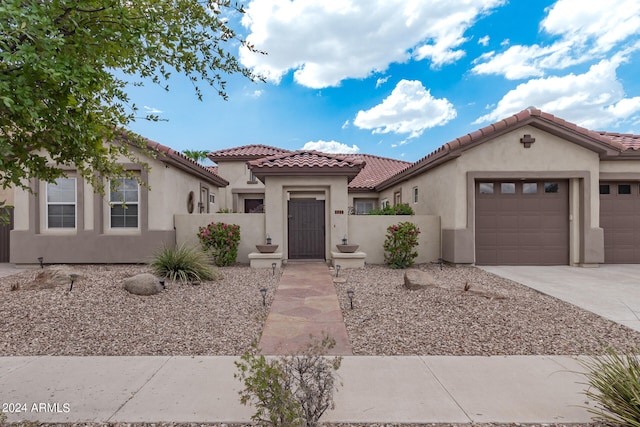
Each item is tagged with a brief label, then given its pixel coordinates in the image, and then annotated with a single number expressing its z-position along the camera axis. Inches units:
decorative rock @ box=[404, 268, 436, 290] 281.0
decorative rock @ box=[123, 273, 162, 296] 259.8
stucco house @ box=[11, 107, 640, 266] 406.3
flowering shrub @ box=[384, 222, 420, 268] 409.7
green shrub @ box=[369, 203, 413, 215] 470.9
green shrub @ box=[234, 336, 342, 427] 85.8
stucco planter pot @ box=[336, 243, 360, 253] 410.3
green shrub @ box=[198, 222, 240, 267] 414.6
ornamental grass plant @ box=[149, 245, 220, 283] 314.1
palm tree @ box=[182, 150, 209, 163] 952.8
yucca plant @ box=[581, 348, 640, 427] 99.8
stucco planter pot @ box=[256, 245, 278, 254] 410.9
